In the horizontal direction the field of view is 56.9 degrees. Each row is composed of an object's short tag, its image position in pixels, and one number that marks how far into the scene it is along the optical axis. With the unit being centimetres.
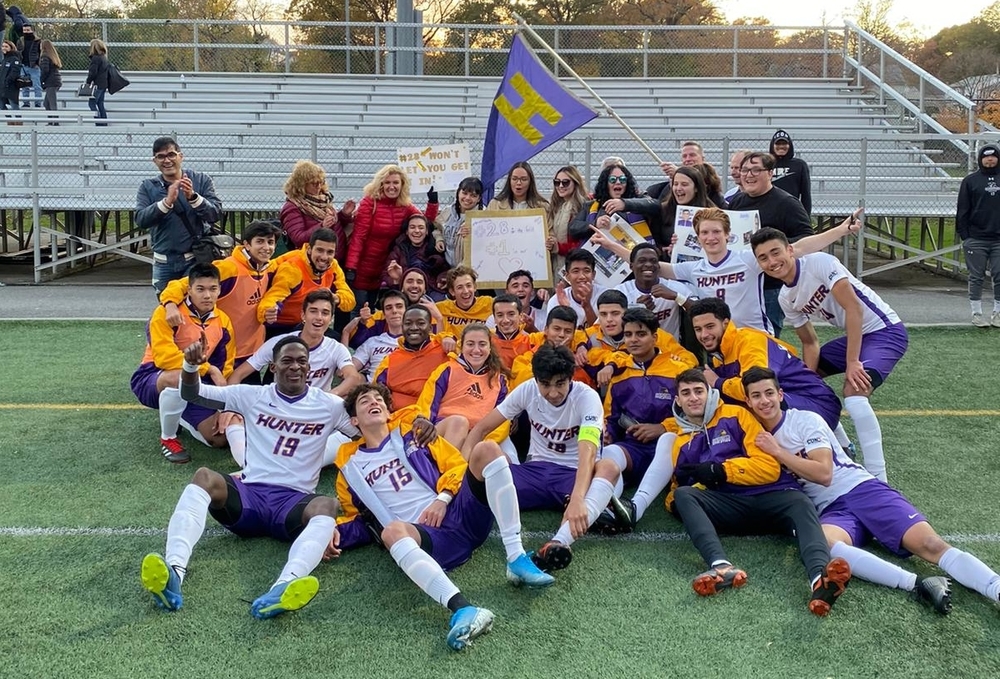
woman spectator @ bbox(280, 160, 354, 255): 746
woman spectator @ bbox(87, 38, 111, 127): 1655
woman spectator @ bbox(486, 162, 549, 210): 755
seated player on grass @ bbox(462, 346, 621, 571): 450
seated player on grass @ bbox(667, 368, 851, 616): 422
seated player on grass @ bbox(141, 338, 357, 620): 405
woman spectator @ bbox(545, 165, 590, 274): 750
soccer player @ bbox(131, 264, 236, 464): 598
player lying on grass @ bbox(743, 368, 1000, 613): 398
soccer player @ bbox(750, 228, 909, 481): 536
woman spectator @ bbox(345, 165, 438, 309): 740
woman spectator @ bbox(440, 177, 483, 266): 761
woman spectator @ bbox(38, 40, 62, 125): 1688
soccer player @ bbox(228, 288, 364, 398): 614
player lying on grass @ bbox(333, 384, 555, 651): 393
